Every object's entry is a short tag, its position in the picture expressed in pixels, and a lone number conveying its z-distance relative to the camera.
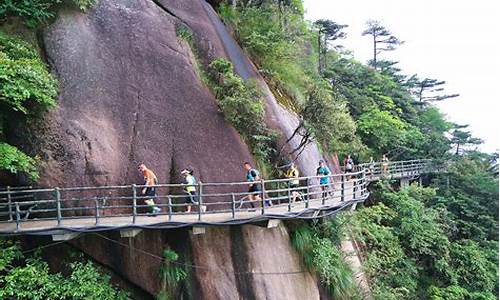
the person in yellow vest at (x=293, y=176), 12.36
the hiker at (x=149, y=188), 10.10
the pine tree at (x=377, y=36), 50.34
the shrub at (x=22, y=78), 9.29
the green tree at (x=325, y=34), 35.88
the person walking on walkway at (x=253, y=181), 11.19
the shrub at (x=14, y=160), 8.99
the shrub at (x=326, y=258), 12.34
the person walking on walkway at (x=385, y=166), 25.85
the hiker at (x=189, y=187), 10.50
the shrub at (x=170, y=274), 9.93
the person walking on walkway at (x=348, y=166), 20.56
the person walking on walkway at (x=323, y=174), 12.94
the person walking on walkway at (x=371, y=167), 24.12
